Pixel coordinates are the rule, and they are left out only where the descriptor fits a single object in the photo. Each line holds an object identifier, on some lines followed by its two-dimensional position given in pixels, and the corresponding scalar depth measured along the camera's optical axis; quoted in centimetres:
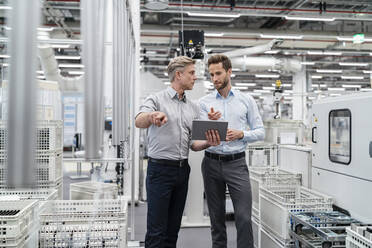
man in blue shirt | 208
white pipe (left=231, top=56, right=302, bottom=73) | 800
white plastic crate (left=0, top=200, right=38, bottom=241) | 155
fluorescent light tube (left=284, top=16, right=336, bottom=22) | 636
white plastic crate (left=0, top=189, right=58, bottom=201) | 212
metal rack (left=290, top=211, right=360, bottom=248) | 171
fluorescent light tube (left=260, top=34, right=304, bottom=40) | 775
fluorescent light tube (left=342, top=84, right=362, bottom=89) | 1630
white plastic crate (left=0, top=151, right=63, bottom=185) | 256
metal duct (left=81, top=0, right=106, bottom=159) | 90
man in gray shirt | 187
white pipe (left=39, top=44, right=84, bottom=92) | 675
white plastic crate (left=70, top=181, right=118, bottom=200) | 293
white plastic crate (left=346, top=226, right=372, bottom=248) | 146
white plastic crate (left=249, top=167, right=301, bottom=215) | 278
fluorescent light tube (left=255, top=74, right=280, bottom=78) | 1371
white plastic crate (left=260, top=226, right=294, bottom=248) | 215
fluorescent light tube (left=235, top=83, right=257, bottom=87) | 1620
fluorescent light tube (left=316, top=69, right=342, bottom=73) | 1278
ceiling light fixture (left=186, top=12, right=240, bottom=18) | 617
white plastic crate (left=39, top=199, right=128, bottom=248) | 179
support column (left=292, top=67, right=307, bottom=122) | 1162
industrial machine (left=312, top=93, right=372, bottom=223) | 200
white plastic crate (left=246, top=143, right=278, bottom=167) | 404
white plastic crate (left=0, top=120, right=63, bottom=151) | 257
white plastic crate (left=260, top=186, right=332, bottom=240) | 217
